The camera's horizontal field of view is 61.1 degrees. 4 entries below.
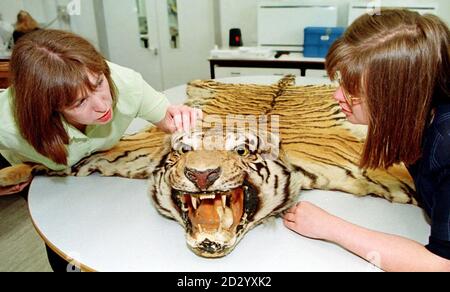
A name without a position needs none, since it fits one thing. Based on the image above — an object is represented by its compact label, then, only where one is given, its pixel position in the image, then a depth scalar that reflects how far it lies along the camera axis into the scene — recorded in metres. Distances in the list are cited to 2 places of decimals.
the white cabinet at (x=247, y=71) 3.16
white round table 0.87
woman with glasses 0.81
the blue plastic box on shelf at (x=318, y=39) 3.10
